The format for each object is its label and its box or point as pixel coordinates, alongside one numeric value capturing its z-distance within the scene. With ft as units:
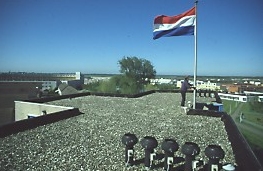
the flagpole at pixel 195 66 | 35.94
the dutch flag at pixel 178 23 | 35.04
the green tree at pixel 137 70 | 215.82
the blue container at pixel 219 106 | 42.65
